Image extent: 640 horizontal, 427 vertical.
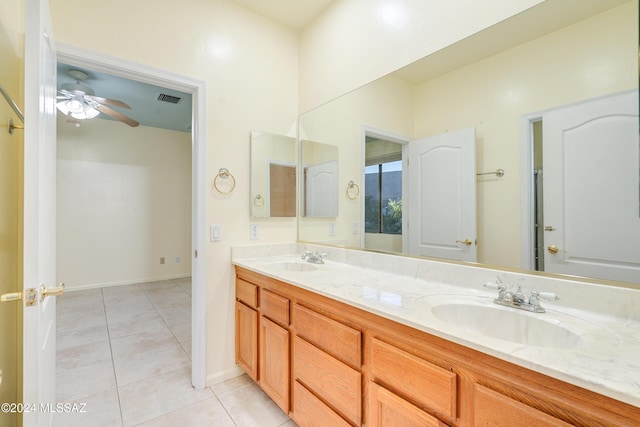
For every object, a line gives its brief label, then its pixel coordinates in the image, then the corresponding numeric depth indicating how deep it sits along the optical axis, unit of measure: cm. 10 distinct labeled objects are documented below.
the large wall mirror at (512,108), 101
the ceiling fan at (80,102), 298
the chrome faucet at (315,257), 210
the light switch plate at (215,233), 204
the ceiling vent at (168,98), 368
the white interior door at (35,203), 90
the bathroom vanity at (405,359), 68
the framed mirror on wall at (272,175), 225
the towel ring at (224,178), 207
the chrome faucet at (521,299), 105
